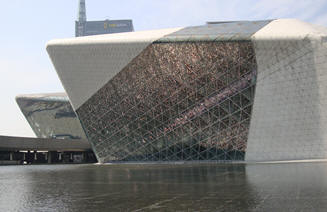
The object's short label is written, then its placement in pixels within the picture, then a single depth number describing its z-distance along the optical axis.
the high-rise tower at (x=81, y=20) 153.75
